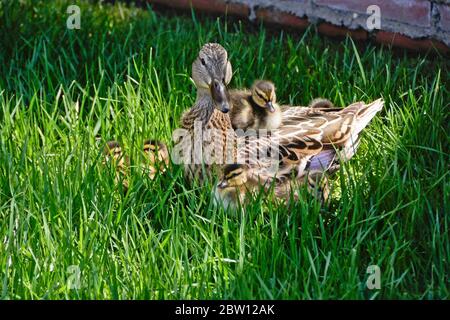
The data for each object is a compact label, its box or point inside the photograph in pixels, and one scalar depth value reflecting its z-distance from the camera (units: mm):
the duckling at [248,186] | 6235
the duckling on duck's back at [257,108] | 6961
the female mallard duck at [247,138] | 6555
